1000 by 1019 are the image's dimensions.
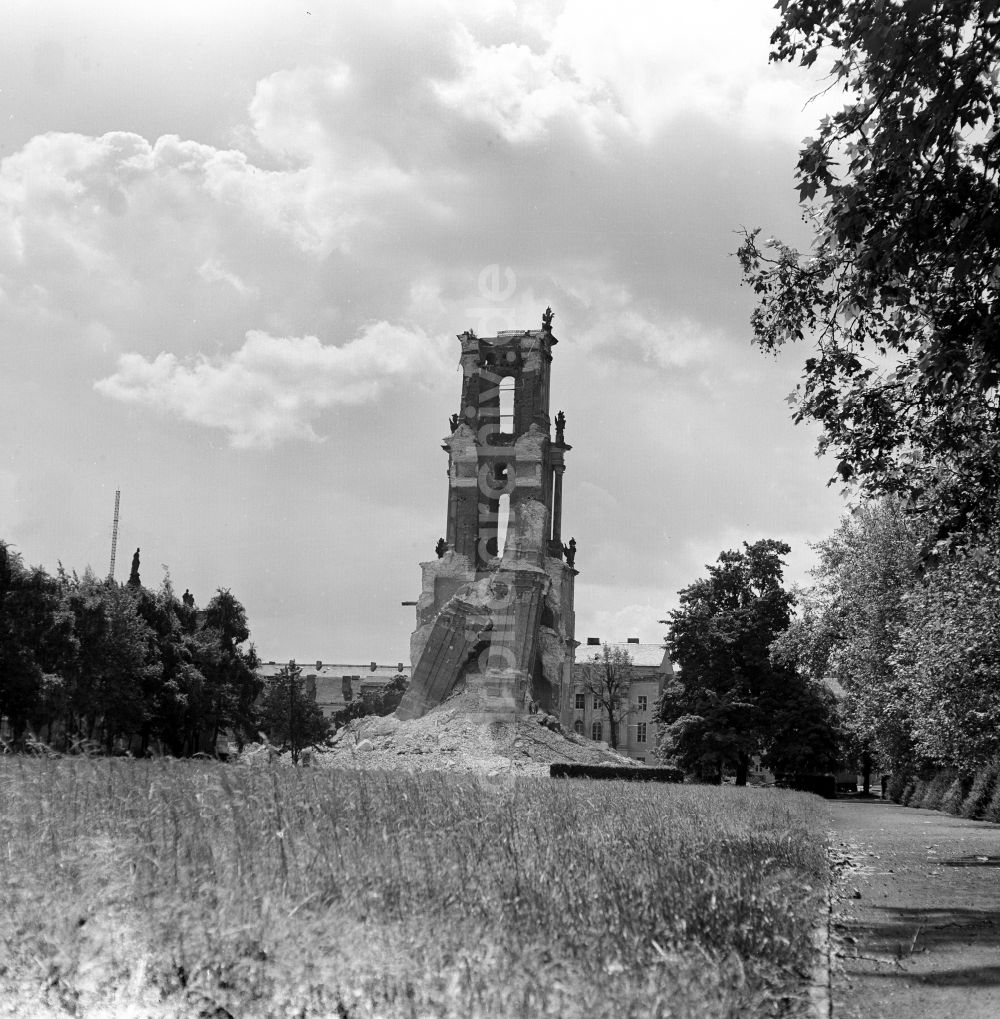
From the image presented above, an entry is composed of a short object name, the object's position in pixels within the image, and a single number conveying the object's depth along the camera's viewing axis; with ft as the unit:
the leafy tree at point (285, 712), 292.47
